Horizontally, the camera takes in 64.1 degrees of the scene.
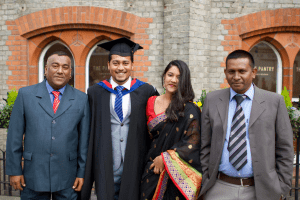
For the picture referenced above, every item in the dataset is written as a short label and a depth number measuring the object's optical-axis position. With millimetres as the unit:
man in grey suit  1919
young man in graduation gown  2438
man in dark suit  2285
